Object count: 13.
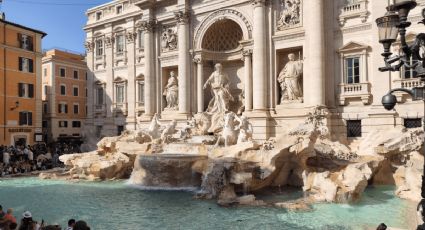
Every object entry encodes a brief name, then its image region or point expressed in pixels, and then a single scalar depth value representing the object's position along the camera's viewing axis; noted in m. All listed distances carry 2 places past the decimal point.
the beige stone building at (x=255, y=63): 18.11
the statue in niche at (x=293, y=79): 19.88
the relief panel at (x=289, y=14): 19.83
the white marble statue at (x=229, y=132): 17.27
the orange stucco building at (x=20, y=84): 27.05
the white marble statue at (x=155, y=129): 21.00
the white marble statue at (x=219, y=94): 21.71
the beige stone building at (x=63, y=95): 38.72
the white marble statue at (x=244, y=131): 16.70
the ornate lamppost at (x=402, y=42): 4.40
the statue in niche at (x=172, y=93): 25.28
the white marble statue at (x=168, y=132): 19.29
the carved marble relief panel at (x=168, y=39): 25.20
